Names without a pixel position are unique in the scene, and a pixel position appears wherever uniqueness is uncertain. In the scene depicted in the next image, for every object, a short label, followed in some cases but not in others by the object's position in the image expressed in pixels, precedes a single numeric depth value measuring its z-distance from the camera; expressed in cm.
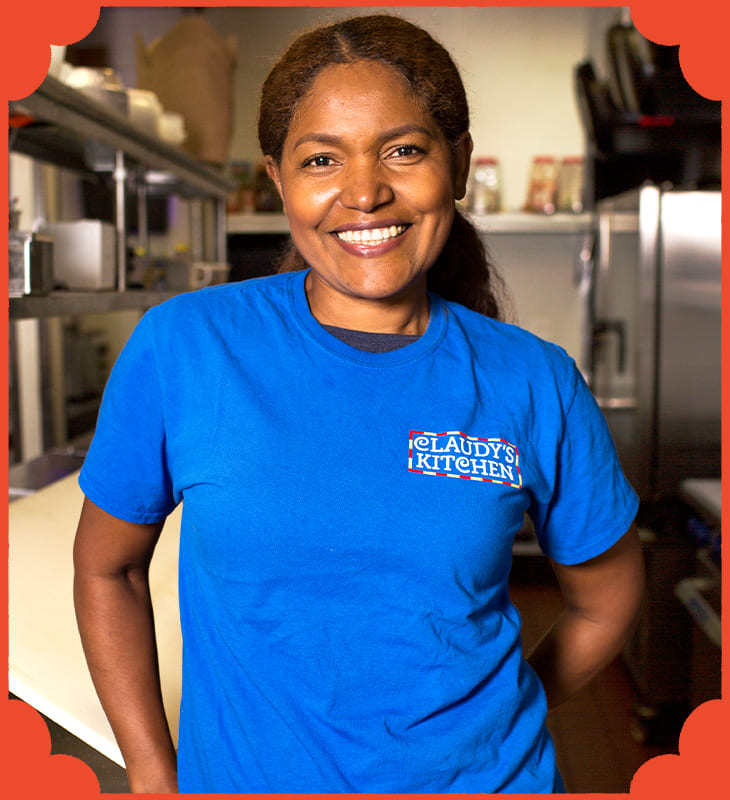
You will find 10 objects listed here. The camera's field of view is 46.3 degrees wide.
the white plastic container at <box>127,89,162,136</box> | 265
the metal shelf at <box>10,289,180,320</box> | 162
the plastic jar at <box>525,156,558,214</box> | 490
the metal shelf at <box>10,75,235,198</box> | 184
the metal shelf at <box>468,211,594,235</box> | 475
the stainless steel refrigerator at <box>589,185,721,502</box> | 313
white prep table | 114
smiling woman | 91
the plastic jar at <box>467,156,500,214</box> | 491
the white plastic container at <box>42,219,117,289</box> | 226
